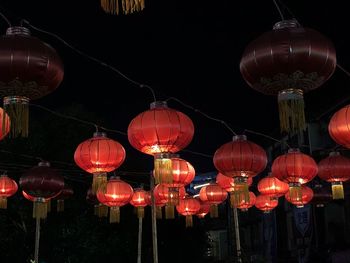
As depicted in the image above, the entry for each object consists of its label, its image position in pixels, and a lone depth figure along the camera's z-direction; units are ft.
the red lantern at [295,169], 27.73
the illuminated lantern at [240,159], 25.53
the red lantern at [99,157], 24.32
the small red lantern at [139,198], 39.58
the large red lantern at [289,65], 14.35
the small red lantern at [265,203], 40.70
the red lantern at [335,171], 29.76
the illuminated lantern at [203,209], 44.18
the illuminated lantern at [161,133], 20.70
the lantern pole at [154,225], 32.19
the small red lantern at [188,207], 40.96
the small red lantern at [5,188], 33.23
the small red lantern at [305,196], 34.66
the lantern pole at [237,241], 30.93
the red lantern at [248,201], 35.35
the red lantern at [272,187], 34.68
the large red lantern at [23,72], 14.23
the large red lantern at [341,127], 22.06
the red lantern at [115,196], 32.14
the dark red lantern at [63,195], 39.42
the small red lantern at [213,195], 37.63
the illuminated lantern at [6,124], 17.93
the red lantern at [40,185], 30.58
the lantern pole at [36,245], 35.55
